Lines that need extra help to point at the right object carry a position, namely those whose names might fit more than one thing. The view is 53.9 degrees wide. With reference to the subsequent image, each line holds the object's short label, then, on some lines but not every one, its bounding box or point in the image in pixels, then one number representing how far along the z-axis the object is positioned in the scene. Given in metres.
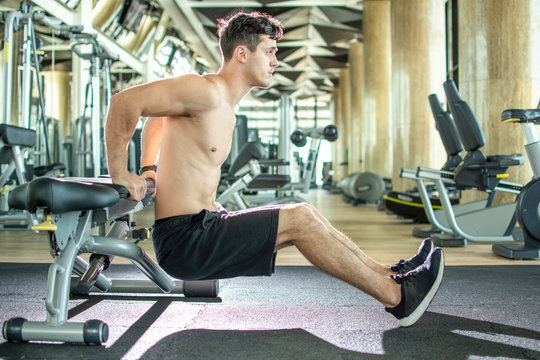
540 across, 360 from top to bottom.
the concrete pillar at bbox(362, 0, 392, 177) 10.42
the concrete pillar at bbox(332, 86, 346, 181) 19.94
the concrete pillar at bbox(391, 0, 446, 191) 7.20
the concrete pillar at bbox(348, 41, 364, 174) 13.88
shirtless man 1.60
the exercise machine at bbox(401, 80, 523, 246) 3.59
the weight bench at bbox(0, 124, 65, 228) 4.03
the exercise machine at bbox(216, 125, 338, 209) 5.02
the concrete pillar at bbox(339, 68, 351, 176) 17.62
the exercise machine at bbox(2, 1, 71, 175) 4.41
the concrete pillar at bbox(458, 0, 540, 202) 4.34
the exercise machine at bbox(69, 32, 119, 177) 5.75
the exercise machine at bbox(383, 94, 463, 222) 4.04
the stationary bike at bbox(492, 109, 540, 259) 2.94
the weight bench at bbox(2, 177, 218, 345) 1.48
